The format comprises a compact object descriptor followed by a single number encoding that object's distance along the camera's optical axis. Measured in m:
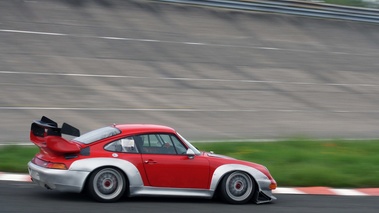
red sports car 15.36
